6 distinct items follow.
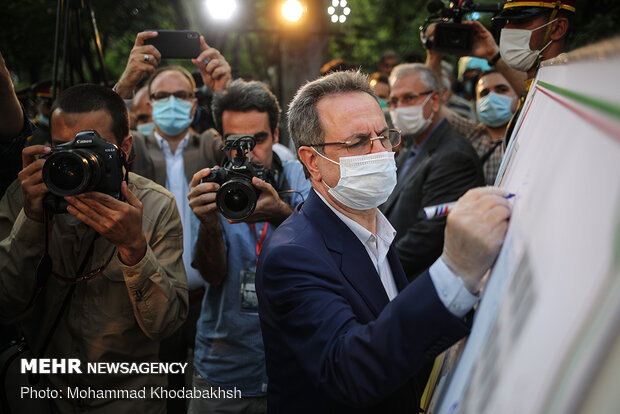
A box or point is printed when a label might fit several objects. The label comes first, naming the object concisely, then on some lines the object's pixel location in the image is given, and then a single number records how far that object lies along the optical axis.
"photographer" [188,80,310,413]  2.53
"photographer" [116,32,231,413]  3.10
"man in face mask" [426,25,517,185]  4.36
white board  0.48
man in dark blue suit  1.09
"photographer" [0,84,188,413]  2.00
